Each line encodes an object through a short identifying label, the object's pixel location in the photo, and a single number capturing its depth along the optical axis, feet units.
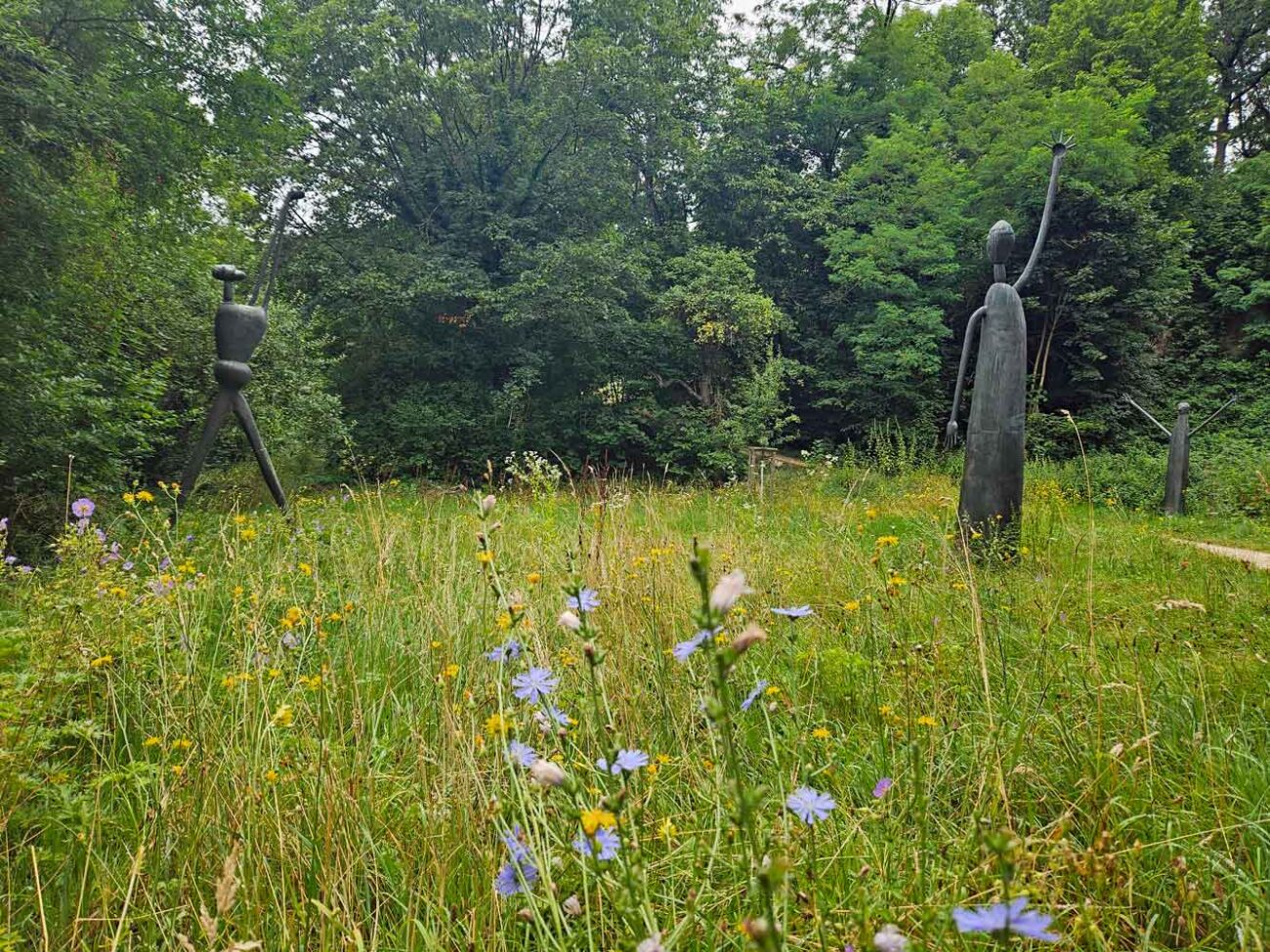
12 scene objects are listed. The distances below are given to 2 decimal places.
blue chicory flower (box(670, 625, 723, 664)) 1.95
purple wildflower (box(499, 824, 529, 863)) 2.20
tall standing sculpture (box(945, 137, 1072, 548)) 11.62
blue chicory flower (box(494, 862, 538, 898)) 2.20
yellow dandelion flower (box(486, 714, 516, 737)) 2.38
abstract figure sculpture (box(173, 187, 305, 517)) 12.31
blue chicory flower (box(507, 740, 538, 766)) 2.42
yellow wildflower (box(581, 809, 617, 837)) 1.84
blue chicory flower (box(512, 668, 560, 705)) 2.63
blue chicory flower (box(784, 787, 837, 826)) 2.25
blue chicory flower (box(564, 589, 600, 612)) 2.23
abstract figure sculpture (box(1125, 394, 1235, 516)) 22.02
